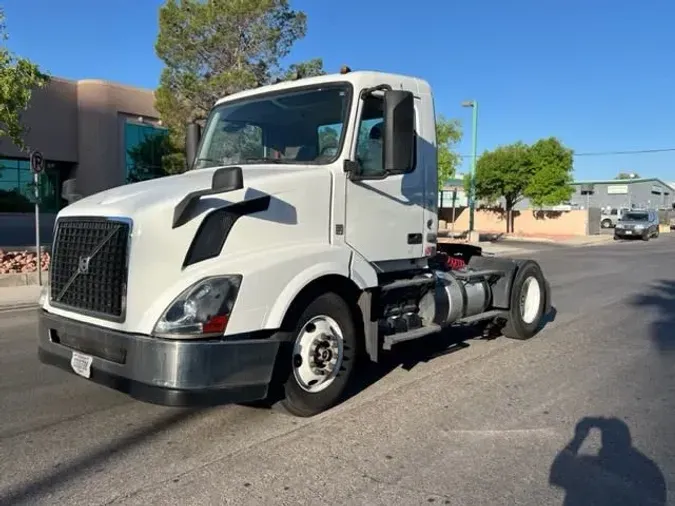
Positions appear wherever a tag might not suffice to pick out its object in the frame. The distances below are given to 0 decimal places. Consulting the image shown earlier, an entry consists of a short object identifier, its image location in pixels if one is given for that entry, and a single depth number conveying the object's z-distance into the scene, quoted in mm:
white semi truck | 3998
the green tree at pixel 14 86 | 11867
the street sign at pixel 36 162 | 12492
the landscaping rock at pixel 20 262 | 13701
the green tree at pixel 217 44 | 18516
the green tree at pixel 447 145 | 28984
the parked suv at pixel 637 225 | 38188
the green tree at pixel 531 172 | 37406
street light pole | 29359
